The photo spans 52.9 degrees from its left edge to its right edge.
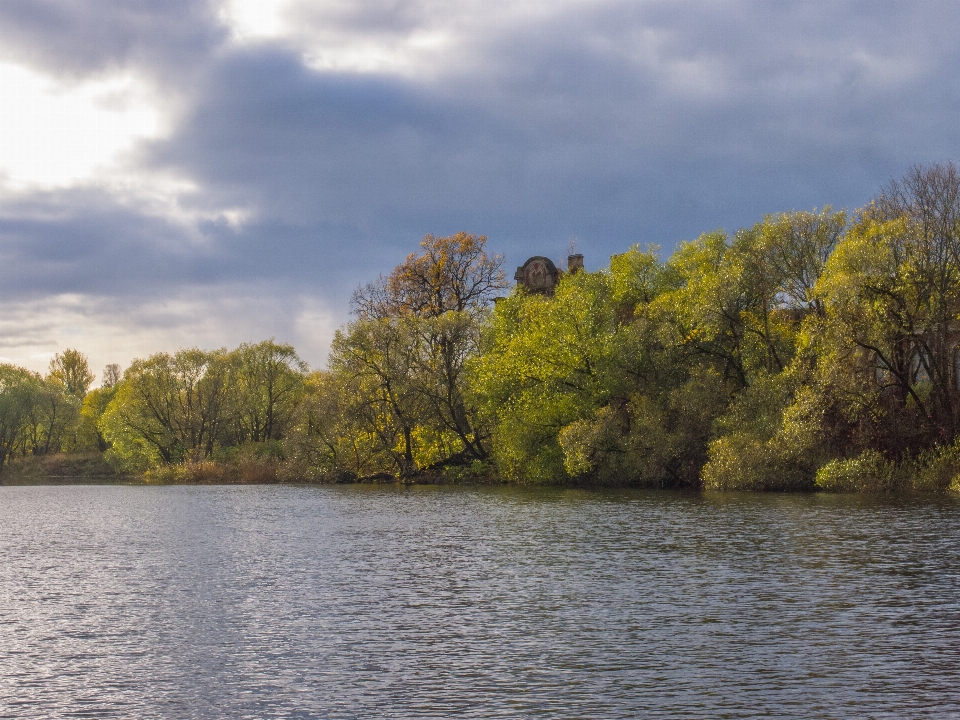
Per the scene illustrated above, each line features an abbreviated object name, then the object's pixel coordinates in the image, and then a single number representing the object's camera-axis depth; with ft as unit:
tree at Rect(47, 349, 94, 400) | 511.40
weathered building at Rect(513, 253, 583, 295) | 284.61
